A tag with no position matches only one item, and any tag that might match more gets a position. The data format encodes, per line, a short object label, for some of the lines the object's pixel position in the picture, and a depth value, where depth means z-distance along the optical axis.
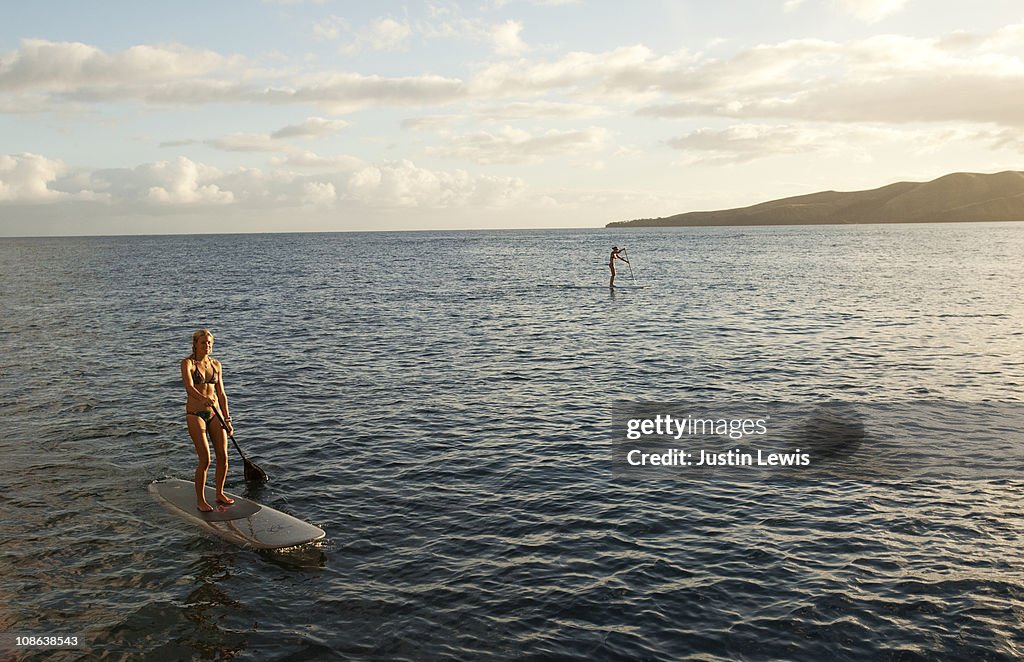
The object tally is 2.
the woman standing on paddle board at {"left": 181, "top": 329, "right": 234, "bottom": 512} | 12.74
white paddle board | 12.84
